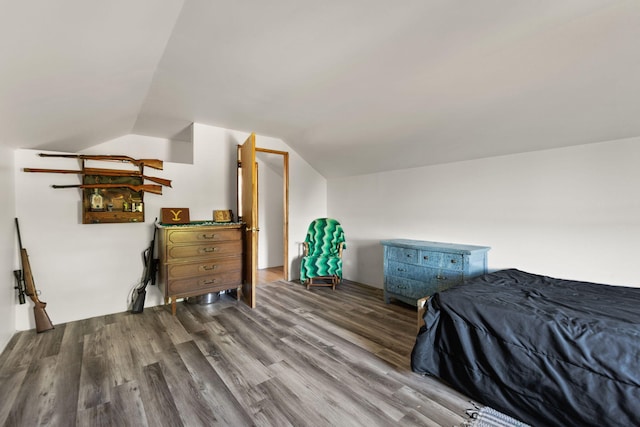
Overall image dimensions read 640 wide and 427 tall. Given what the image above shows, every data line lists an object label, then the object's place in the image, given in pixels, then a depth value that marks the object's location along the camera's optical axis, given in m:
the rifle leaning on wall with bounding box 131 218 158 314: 2.96
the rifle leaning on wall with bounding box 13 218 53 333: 2.45
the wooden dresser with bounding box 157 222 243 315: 2.82
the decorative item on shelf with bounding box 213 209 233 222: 3.58
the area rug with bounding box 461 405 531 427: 1.43
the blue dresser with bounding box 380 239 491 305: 2.68
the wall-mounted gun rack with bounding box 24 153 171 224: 2.79
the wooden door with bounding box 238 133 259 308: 3.04
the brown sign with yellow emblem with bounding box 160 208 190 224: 3.18
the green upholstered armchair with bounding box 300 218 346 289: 3.92
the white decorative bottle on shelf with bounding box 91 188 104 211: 2.82
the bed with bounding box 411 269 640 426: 1.27
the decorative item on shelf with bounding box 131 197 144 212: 3.03
